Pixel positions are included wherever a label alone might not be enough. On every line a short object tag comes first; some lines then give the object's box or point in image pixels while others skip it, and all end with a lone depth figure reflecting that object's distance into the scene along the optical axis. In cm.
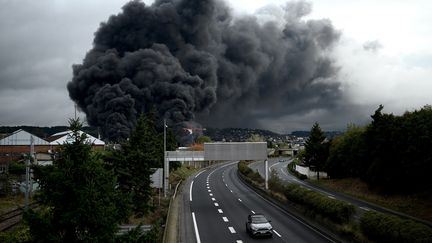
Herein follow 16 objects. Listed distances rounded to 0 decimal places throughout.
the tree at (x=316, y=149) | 7681
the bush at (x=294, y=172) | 8100
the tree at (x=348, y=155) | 5832
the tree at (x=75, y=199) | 1408
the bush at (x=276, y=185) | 4981
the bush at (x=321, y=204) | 2903
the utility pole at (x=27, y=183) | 2887
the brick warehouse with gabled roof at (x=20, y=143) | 9062
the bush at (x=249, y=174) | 7178
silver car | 2967
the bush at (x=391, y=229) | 2008
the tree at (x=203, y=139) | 16815
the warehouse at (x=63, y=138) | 9704
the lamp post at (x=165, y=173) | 5480
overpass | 5478
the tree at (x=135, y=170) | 3862
